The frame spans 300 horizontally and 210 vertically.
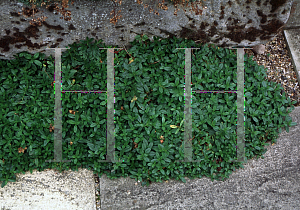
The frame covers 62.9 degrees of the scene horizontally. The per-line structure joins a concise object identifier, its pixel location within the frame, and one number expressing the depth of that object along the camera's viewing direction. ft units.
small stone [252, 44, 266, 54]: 10.38
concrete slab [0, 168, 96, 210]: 8.36
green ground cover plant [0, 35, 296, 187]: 8.45
